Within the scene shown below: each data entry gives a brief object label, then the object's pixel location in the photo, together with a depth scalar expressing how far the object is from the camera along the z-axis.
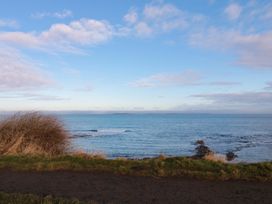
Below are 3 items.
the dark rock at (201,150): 15.66
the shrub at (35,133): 9.80
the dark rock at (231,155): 14.98
